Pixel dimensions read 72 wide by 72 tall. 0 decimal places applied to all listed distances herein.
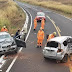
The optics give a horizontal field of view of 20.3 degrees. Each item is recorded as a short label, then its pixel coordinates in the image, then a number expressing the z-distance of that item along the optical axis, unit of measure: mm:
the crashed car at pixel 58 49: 12891
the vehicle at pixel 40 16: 31384
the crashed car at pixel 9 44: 14827
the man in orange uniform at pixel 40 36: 16891
